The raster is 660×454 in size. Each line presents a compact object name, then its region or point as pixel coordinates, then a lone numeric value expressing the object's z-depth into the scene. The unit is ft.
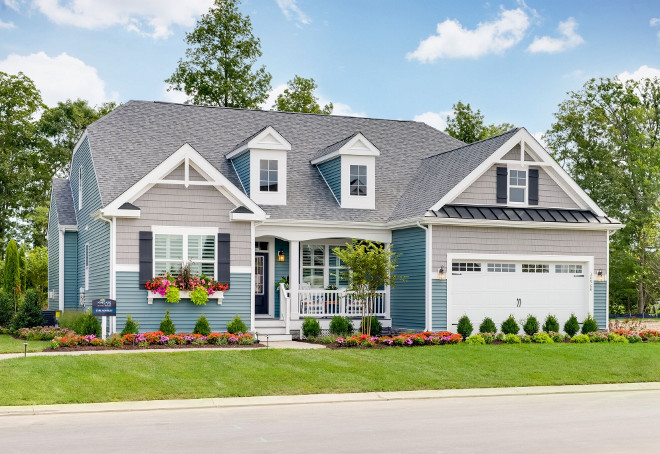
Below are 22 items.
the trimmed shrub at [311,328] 74.33
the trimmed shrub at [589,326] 79.36
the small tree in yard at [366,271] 71.92
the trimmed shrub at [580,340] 73.92
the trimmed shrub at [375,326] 77.51
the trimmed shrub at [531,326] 78.33
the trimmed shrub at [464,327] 75.00
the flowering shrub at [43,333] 75.00
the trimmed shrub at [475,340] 70.32
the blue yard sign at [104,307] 65.62
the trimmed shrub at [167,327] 68.44
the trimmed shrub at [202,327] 69.72
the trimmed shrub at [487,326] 76.33
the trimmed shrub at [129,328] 67.10
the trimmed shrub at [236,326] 70.95
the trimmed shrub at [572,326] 78.89
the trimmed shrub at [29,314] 83.71
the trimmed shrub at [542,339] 72.79
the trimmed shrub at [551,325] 78.74
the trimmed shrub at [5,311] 88.94
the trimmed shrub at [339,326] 75.51
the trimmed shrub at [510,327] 76.89
